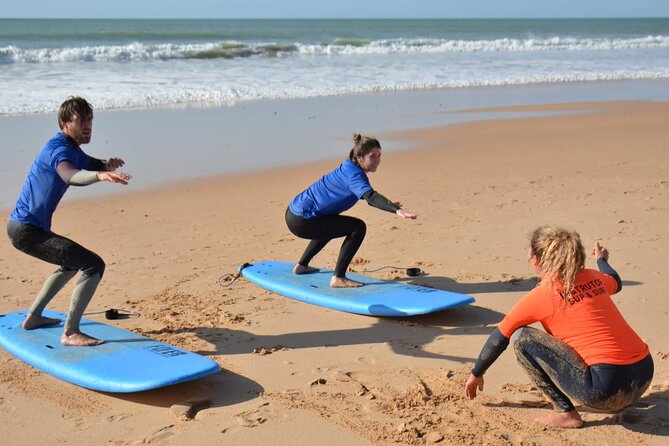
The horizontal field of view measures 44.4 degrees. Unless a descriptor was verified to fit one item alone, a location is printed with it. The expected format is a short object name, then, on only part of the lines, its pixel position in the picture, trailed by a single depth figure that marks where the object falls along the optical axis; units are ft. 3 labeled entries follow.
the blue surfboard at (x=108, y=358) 15.67
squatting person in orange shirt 12.92
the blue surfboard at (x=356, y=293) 20.03
